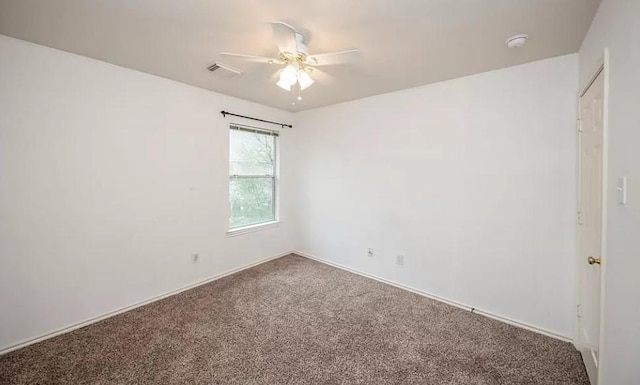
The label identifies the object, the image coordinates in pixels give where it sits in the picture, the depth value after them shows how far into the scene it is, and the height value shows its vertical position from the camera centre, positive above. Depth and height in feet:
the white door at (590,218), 5.36 -0.58
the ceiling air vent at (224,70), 8.19 +3.92
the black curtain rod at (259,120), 11.20 +3.42
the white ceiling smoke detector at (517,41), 6.23 +3.68
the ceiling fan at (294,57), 5.72 +3.33
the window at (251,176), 12.16 +0.71
